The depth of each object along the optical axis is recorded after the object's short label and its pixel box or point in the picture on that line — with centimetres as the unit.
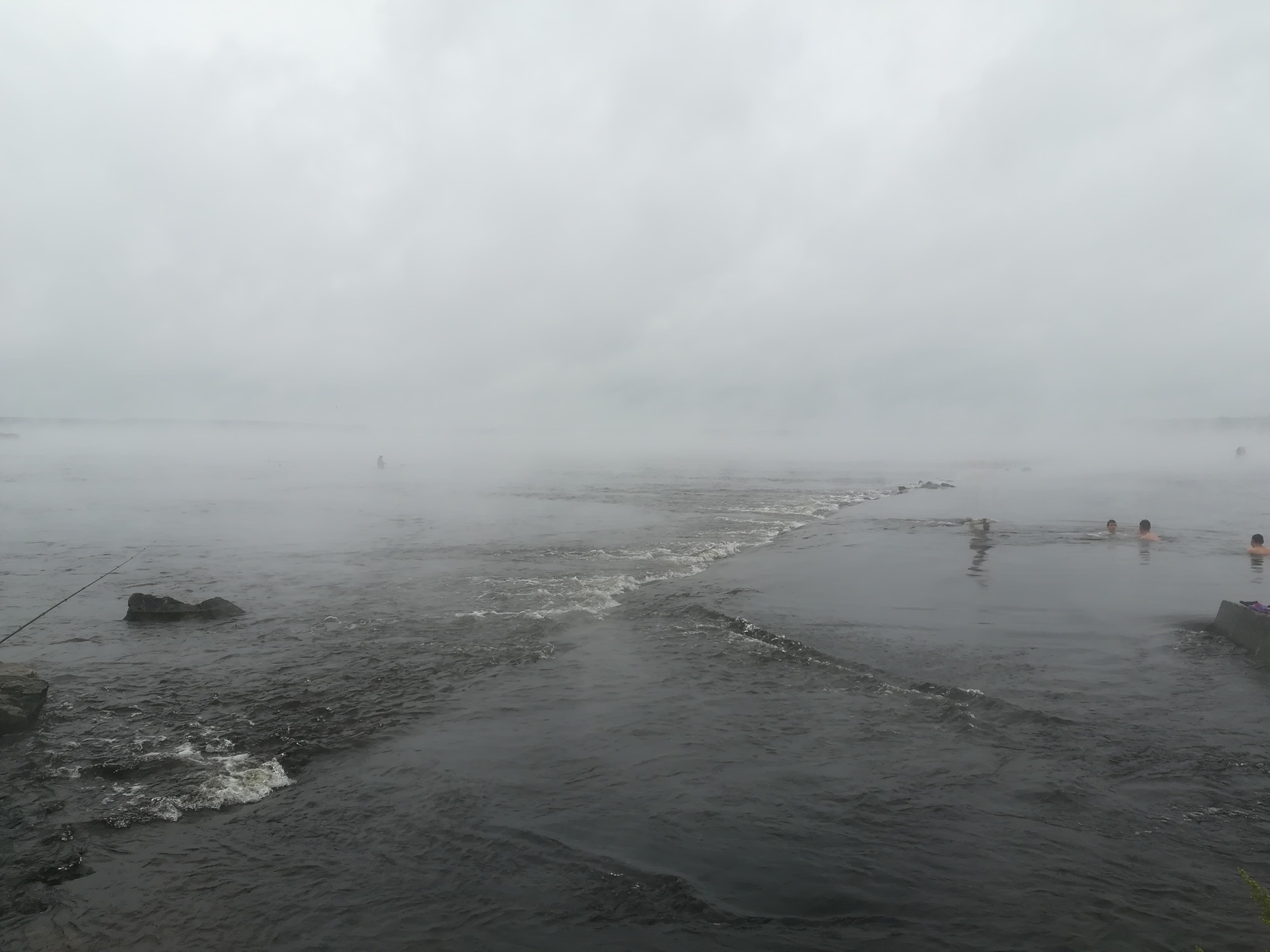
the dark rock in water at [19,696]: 1191
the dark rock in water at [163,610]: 1934
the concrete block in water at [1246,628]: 1551
